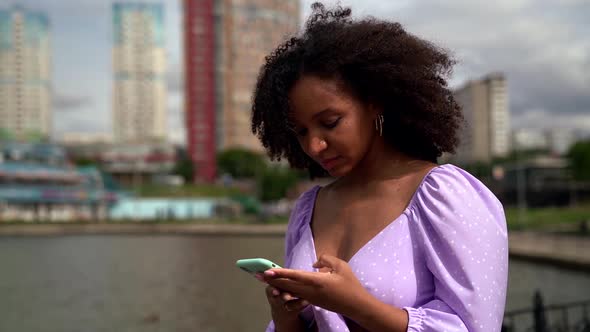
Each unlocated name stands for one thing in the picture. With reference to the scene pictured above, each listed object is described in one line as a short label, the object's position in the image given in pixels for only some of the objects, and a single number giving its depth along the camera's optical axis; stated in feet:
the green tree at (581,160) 191.31
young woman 4.42
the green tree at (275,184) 201.67
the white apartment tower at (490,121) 237.25
